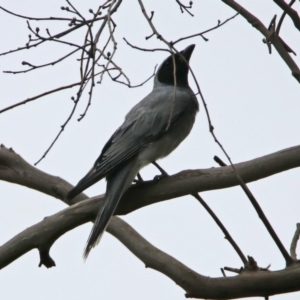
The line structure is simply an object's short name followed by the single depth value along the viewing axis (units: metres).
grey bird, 9.42
